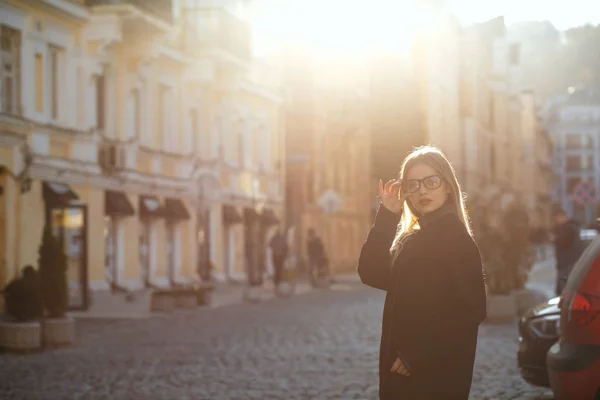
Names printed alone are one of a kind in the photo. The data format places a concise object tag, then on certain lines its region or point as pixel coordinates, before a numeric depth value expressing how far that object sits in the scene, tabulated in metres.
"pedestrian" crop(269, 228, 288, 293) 37.06
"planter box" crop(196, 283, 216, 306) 28.94
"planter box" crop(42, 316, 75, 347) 17.80
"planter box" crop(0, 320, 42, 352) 16.97
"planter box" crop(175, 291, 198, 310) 27.70
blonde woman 5.30
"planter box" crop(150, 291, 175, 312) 26.53
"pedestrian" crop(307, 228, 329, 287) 41.41
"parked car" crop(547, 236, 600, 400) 7.61
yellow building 28.58
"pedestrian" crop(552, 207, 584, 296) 23.73
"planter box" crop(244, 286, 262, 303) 31.80
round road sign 30.08
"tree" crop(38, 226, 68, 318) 17.91
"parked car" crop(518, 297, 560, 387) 10.82
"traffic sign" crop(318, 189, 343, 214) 45.97
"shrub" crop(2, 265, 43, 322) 17.06
